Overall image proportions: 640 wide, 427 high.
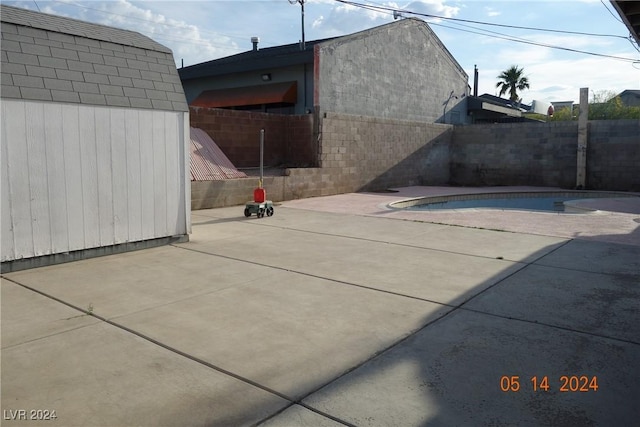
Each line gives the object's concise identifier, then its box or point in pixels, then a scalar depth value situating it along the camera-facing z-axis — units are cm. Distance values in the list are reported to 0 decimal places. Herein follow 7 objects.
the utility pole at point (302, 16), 2382
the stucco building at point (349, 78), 2053
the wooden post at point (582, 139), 1791
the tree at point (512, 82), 5328
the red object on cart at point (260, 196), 1023
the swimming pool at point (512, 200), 1508
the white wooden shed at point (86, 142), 549
